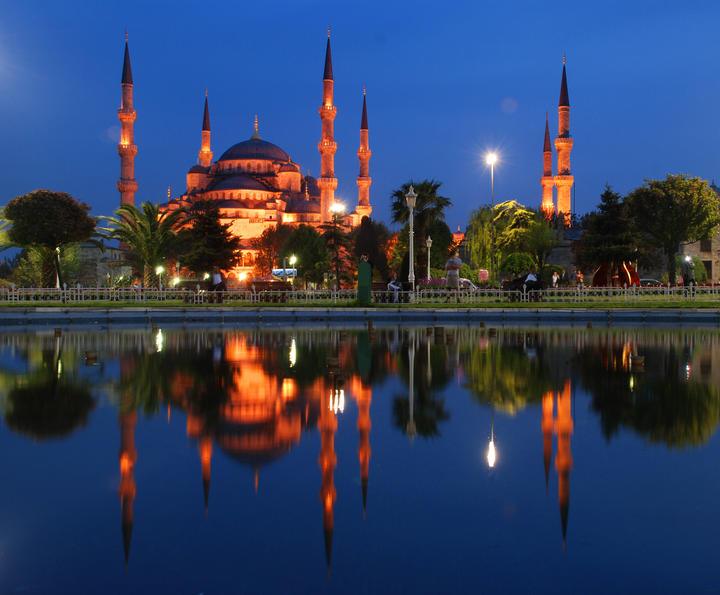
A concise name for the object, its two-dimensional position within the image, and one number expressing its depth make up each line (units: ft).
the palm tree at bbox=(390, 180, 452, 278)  109.85
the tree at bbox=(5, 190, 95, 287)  108.27
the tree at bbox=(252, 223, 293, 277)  228.43
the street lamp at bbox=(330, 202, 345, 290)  152.91
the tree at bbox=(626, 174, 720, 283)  132.36
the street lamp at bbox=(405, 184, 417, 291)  81.35
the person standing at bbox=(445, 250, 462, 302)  94.07
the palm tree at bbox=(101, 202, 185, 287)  113.29
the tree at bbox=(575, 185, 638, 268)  103.19
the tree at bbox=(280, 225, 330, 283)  190.29
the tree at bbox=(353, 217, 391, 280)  207.31
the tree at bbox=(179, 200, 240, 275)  118.93
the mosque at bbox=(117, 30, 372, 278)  212.43
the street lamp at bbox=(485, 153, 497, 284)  97.36
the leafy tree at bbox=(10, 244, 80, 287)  142.30
